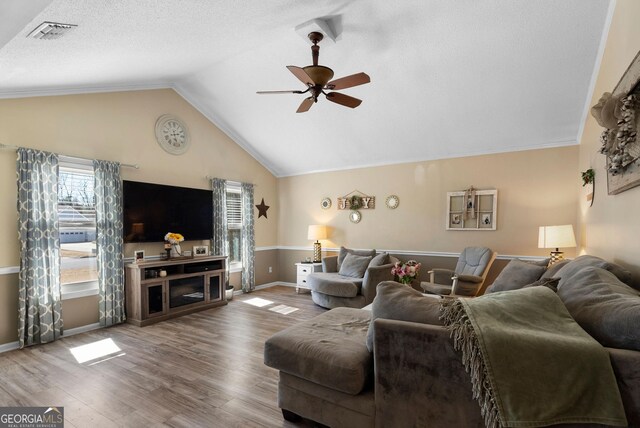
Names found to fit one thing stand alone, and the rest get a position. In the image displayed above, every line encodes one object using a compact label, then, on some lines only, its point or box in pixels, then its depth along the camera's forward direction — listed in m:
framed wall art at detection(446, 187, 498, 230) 4.76
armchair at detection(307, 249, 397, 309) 4.66
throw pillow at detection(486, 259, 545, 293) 2.70
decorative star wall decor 6.63
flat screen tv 4.32
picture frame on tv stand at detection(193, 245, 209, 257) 5.14
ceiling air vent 2.25
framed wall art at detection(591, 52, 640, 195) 1.76
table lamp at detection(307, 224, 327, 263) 6.14
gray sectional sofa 1.30
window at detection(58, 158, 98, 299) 3.77
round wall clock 4.81
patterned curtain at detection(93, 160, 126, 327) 4.02
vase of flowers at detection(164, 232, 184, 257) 4.59
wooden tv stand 4.12
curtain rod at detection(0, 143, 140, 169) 3.30
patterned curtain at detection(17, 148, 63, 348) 3.36
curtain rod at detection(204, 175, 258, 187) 5.52
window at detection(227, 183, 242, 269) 5.97
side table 5.92
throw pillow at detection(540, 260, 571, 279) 2.44
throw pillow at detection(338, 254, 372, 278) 5.12
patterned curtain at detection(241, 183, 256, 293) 6.08
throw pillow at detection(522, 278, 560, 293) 1.79
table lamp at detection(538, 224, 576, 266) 3.71
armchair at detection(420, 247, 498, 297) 4.02
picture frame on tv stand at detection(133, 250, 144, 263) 4.31
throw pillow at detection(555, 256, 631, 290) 1.87
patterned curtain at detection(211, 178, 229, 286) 5.51
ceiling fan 2.87
